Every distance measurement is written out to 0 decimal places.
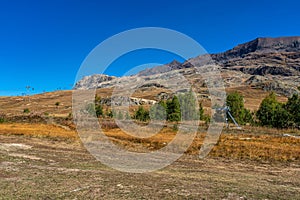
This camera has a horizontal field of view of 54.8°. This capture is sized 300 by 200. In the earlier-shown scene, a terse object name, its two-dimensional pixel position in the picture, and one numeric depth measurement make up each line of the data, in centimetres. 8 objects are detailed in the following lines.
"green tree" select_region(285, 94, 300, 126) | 7961
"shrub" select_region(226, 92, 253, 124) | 8738
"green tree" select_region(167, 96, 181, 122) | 8908
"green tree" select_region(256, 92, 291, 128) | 8075
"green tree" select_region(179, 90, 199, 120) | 9221
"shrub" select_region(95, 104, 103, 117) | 11021
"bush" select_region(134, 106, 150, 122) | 10018
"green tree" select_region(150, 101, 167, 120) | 8944
